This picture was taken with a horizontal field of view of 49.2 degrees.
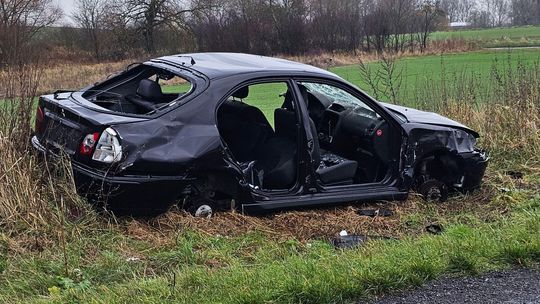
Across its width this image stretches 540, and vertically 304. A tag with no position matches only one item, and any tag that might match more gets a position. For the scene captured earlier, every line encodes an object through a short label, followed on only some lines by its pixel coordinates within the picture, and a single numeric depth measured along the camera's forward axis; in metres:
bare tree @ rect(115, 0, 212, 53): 57.47
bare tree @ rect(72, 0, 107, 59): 52.56
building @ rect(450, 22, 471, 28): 100.62
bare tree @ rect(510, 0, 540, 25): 97.06
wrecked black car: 4.73
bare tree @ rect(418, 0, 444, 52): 56.69
